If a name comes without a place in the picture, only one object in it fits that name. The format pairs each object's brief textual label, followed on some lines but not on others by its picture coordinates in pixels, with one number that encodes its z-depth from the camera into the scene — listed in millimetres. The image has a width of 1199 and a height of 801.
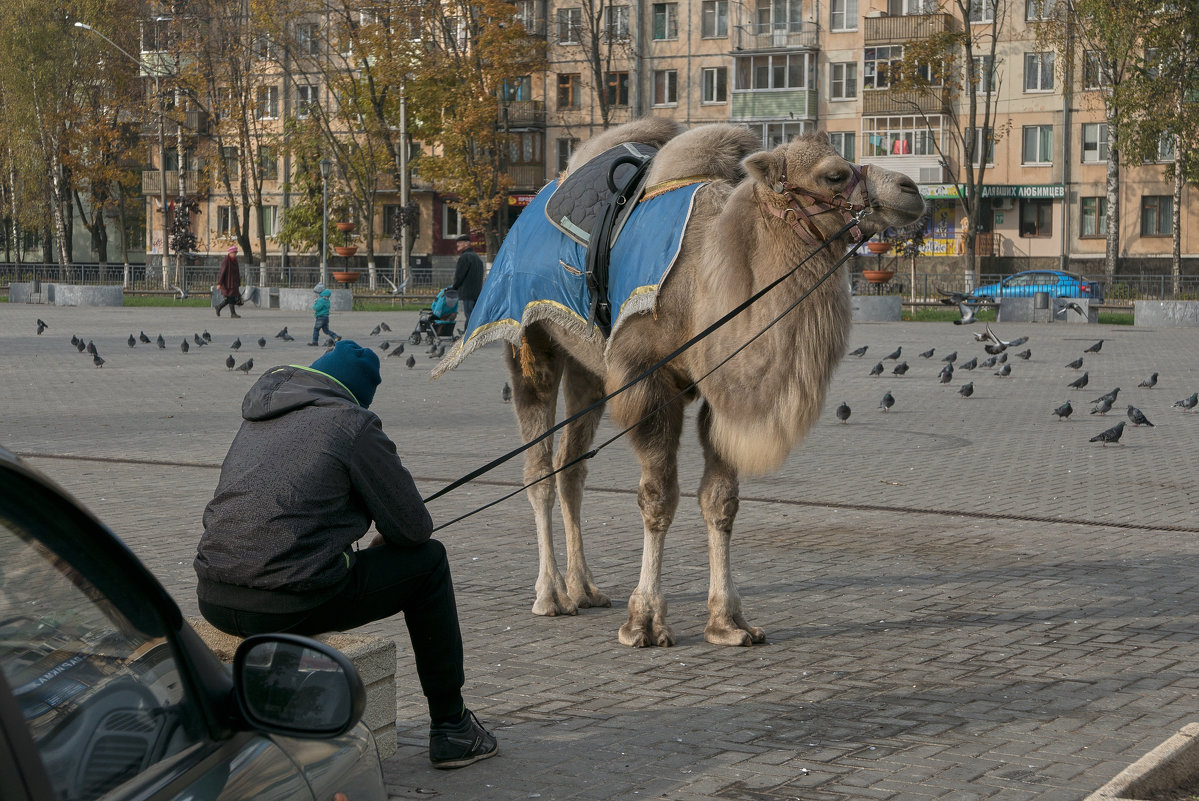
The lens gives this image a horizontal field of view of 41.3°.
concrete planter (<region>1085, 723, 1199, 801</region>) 4871
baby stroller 31422
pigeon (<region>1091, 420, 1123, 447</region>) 15680
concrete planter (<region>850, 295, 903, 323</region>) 43906
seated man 4902
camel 7000
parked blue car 48594
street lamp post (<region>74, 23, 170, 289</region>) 62631
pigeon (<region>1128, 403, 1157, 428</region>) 17172
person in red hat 43250
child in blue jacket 31006
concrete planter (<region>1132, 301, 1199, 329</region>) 41125
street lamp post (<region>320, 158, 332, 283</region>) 51709
